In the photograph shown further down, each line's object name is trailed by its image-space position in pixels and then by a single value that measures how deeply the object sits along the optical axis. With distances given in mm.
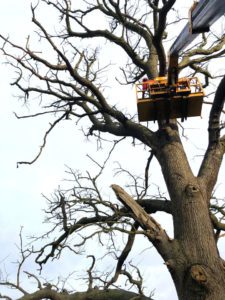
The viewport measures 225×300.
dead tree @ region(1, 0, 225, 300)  6016
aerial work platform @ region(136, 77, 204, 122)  7930
